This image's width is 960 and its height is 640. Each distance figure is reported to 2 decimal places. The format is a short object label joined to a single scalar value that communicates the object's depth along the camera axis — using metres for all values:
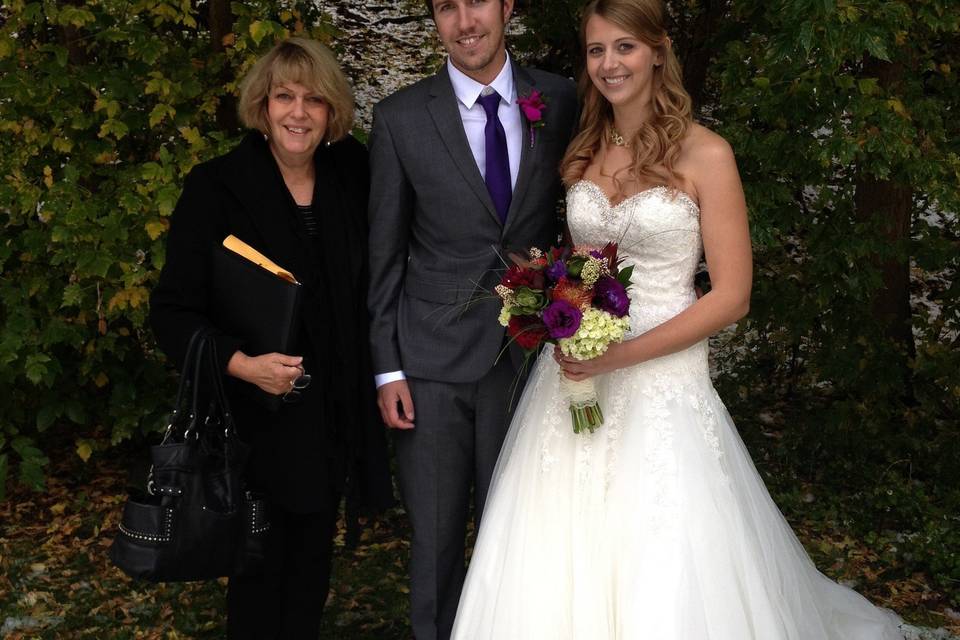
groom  3.32
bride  3.00
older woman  3.16
